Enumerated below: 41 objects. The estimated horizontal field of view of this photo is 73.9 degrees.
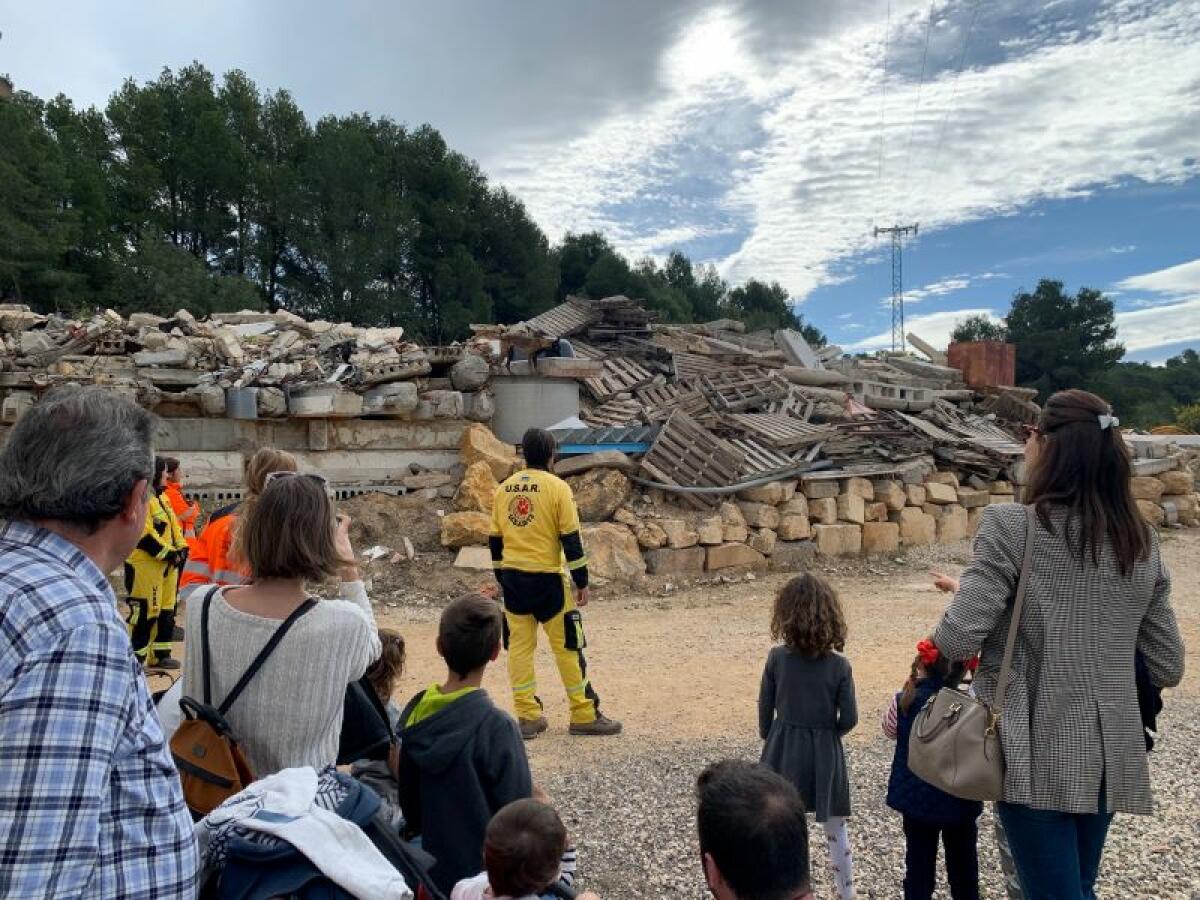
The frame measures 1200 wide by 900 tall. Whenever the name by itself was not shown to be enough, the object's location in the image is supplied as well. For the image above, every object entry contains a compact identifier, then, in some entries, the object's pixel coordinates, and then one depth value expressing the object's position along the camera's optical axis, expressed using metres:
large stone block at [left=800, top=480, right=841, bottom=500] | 11.42
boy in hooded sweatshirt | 2.34
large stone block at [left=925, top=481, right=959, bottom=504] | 12.66
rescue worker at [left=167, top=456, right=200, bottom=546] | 6.24
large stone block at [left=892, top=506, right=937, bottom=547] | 12.14
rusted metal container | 17.75
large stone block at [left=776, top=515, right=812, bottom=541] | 11.01
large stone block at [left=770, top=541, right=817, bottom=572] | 10.88
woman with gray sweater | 2.05
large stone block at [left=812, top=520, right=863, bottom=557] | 11.25
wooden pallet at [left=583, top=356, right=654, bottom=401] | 13.12
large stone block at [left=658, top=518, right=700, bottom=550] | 10.21
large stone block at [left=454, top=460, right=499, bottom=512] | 10.05
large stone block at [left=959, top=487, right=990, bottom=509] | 13.05
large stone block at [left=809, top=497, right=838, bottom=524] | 11.38
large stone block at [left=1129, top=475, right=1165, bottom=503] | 14.89
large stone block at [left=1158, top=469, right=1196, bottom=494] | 15.30
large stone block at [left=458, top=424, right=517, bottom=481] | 10.41
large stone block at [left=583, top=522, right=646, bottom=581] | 9.70
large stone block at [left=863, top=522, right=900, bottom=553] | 11.76
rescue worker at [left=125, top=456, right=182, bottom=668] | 5.91
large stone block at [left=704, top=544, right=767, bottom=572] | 10.43
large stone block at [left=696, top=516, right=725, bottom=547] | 10.37
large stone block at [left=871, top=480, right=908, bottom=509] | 12.03
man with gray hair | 1.19
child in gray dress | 3.20
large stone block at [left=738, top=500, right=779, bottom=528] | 10.83
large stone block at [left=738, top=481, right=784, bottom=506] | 10.95
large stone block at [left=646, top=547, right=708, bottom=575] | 10.12
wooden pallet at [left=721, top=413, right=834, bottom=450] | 11.68
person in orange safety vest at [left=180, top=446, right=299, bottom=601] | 3.86
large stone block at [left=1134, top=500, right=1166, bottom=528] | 14.66
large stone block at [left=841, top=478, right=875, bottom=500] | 11.65
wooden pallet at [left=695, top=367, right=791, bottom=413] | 13.18
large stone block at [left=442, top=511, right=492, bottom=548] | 9.59
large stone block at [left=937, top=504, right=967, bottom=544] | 12.59
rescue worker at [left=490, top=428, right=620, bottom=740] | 5.05
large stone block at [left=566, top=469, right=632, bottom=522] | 10.38
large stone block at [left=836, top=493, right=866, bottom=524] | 11.56
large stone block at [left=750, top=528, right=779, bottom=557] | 10.80
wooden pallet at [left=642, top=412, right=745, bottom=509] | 10.85
